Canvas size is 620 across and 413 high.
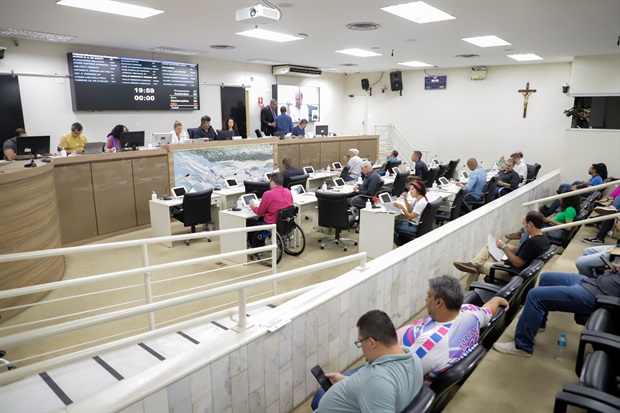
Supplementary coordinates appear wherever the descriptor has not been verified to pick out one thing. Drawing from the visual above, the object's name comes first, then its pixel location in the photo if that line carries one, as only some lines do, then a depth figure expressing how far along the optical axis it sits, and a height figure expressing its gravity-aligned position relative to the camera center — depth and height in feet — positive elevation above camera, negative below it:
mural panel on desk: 25.49 -2.27
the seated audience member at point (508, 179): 27.09 -3.33
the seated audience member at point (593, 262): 11.90 -3.88
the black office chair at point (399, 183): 27.40 -3.58
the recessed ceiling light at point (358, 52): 30.30 +5.59
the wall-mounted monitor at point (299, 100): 42.57 +2.98
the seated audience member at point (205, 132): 29.50 -0.20
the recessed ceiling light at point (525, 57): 32.86 +5.62
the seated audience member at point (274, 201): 17.74 -3.04
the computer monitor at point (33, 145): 20.04 -0.71
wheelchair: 17.93 -4.86
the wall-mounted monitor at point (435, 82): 43.78 +4.77
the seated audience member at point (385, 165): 31.46 -2.82
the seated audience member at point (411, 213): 17.97 -3.60
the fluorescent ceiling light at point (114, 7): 17.20 +5.19
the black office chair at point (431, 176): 31.22 -3.61
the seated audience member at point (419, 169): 30.45 -3.00
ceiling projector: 14.23 +3.89
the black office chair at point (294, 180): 24.20 -2.99
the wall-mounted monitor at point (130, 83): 27.68 +3.29
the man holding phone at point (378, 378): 5.92 -3.60
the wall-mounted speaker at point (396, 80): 46.11 +5.19
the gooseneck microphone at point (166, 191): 21.73 -3.45
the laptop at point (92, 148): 21.85 -0.94
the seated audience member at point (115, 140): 24.52 -0.59
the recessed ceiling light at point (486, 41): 25.16 +5.32
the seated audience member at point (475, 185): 25.05 -3.42
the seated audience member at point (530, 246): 12.35 -3.48
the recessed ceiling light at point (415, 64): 37.96 +5.92
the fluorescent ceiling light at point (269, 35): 23.45 +5.38
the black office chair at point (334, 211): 19.69 -3.93
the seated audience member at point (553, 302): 9.59 -4.00
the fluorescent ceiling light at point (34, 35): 22.23 +5.29
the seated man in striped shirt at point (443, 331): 7.34 -3.69
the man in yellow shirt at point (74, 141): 23.93 -0.63
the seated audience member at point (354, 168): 29.09 -2.73
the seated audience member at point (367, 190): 23.25 -3.40
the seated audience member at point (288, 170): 24.20 -2.48
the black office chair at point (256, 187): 22.33 -3.07
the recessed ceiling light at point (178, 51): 29.32 +5.66
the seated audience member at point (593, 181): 24.32 -3.15
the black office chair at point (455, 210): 21.31 -4.20
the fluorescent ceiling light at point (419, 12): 17.56 +5.04
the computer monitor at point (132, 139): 23.79 -0.54
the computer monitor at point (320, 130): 37.40 -0.14
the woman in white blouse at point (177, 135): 27.30 -0.40
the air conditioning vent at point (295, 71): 40.45 +5.67
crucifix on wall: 39.10 +3.16
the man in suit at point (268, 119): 38.04 +0.87
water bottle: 10.06 -5.33
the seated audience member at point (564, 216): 17.02 -3.71
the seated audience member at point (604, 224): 18.72 -4.32
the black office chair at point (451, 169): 34.50 -3.40
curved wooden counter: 13.17 -3.22
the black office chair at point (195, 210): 20.53 -3.97
